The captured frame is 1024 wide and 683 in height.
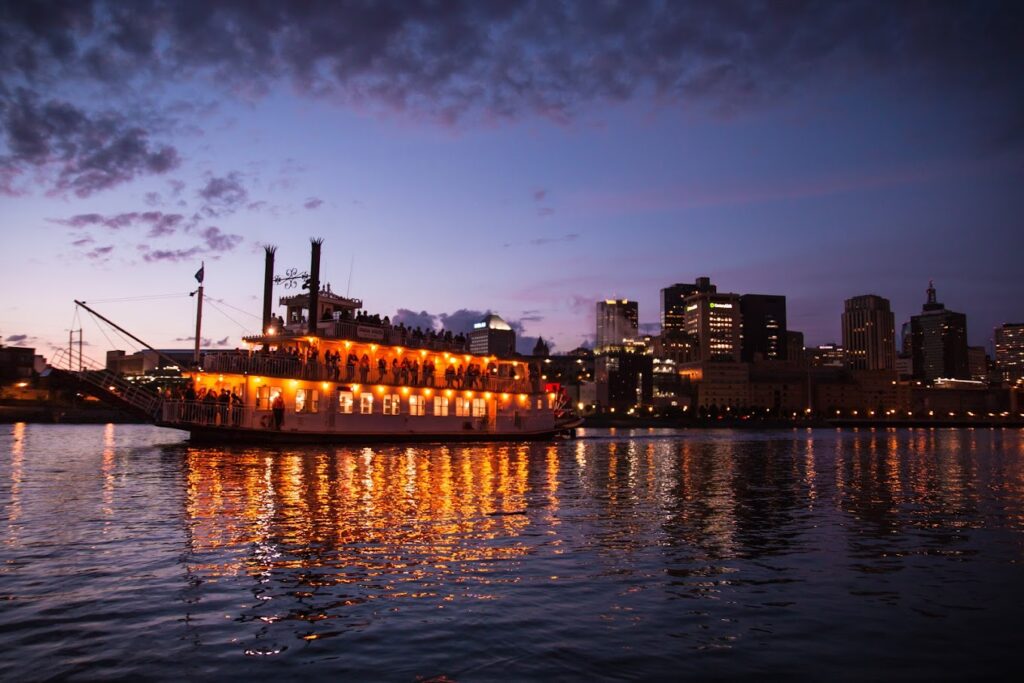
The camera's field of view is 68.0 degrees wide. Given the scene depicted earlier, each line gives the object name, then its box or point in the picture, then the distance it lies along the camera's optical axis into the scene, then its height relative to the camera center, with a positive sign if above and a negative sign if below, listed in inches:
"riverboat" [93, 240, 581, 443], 1632.6 +24.4
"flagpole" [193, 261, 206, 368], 1866.5 +210.4
